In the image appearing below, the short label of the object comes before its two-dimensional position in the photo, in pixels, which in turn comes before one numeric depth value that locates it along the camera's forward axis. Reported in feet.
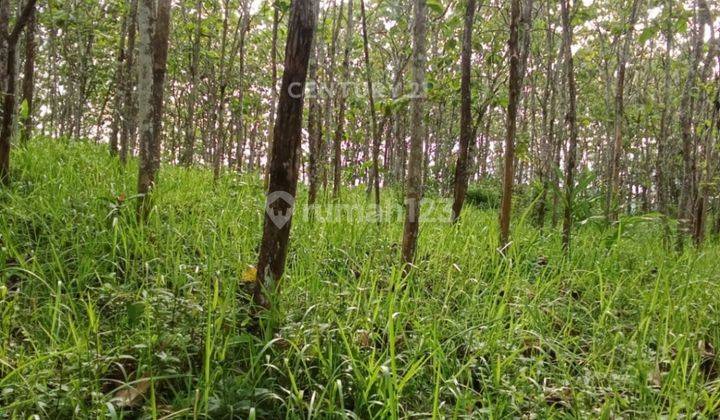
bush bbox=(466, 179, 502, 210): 37.13
